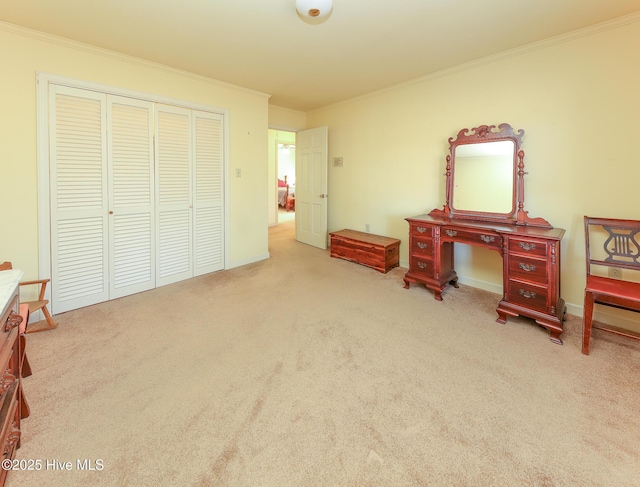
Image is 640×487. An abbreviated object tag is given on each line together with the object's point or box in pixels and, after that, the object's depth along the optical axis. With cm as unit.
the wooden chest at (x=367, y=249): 408
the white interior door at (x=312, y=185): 510
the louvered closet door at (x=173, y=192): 342
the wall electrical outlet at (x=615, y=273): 255
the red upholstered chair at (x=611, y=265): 205
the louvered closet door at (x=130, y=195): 307
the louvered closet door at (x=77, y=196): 274
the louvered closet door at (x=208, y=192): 375
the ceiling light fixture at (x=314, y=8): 204
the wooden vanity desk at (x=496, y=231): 245
